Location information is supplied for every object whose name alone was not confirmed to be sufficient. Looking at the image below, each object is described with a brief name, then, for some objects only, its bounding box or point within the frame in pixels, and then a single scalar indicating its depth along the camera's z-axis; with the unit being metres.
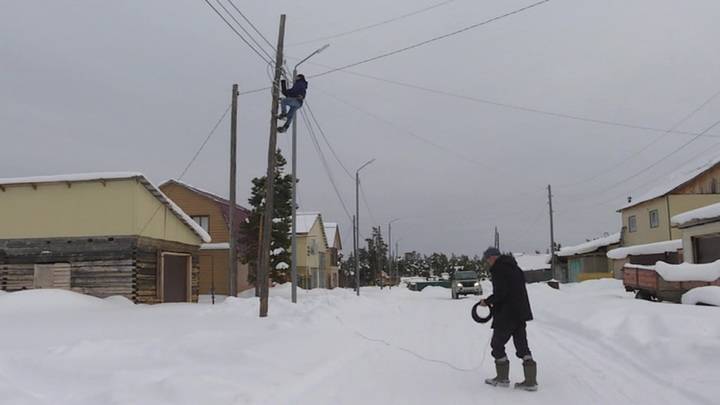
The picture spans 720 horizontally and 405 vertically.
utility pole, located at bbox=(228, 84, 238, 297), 23.33
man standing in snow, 7.85
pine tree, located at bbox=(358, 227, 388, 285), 94.88
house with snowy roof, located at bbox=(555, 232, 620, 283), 51.50
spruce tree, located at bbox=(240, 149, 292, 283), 35.00
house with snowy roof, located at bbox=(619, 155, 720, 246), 40.41
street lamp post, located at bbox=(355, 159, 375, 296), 40.97
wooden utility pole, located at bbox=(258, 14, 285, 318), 16.17
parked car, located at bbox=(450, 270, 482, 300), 41.25
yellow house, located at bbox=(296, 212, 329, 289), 54.81
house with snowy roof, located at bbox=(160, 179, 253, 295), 40.78
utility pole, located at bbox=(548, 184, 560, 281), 51.40
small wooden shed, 22.81
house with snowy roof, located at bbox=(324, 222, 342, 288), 71.31
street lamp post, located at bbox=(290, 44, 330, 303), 19.85
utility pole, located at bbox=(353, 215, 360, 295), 45.55
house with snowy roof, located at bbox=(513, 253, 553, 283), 75.62
